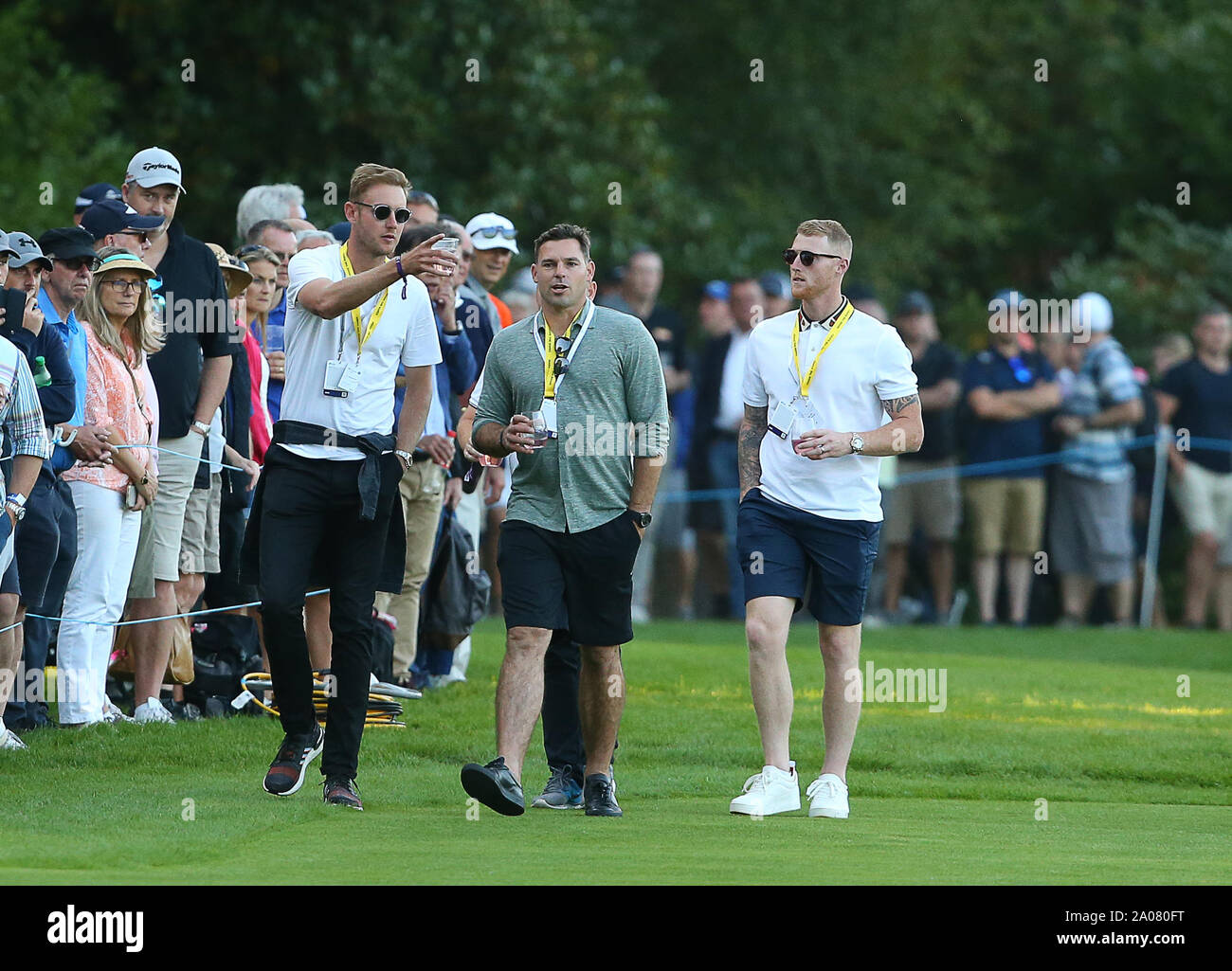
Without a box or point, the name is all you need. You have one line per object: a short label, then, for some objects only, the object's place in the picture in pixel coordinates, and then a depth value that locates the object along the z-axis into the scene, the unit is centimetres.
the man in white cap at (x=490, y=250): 1366
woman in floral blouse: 1146
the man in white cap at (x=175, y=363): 1212
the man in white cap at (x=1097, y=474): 2041
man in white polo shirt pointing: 948
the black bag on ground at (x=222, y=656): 1275
